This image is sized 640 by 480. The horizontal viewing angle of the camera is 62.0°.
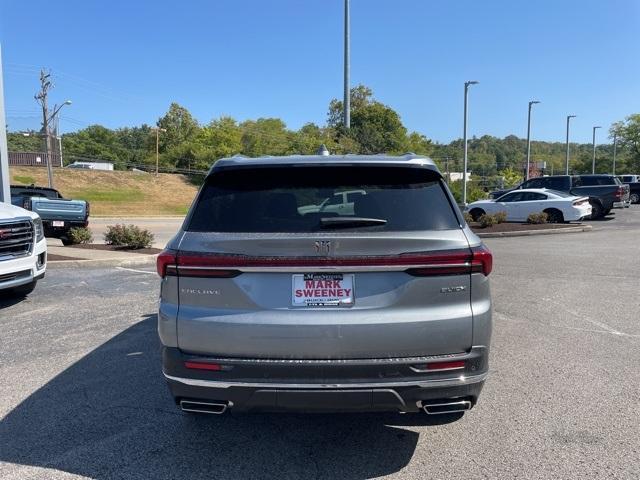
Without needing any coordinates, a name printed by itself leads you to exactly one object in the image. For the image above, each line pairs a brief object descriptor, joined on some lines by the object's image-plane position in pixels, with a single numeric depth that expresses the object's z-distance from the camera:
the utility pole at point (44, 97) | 44.07
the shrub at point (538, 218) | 19.67
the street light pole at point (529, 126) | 41.49
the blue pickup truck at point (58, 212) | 14.77
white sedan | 20.52
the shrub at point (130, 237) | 13.73
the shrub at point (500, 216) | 19.40
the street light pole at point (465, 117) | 32.94
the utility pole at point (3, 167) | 11.34
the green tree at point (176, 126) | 88.38
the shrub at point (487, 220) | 19.02
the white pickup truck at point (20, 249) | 6.80
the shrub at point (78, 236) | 14.42
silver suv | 2.91
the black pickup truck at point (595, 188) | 23.77
